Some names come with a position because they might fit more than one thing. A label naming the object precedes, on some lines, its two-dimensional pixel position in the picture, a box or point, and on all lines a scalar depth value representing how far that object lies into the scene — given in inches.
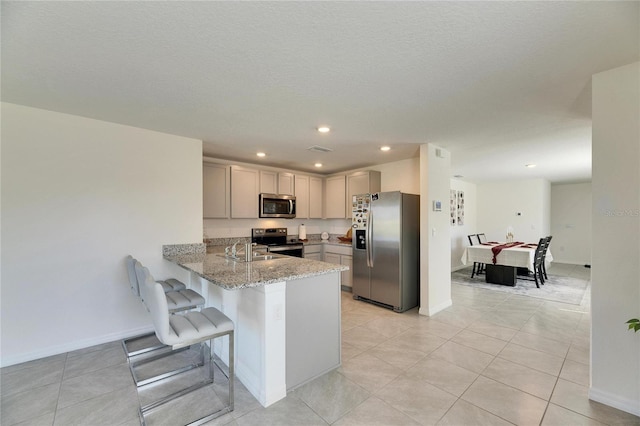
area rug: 184.7
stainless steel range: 192.6
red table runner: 218.4
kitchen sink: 115.8
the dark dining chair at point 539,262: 207.9
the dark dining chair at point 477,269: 252.5
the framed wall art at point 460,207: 286.0
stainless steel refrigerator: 157.3
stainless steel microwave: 191.0
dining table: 207.2
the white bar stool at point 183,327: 68.7
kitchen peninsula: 79.1
